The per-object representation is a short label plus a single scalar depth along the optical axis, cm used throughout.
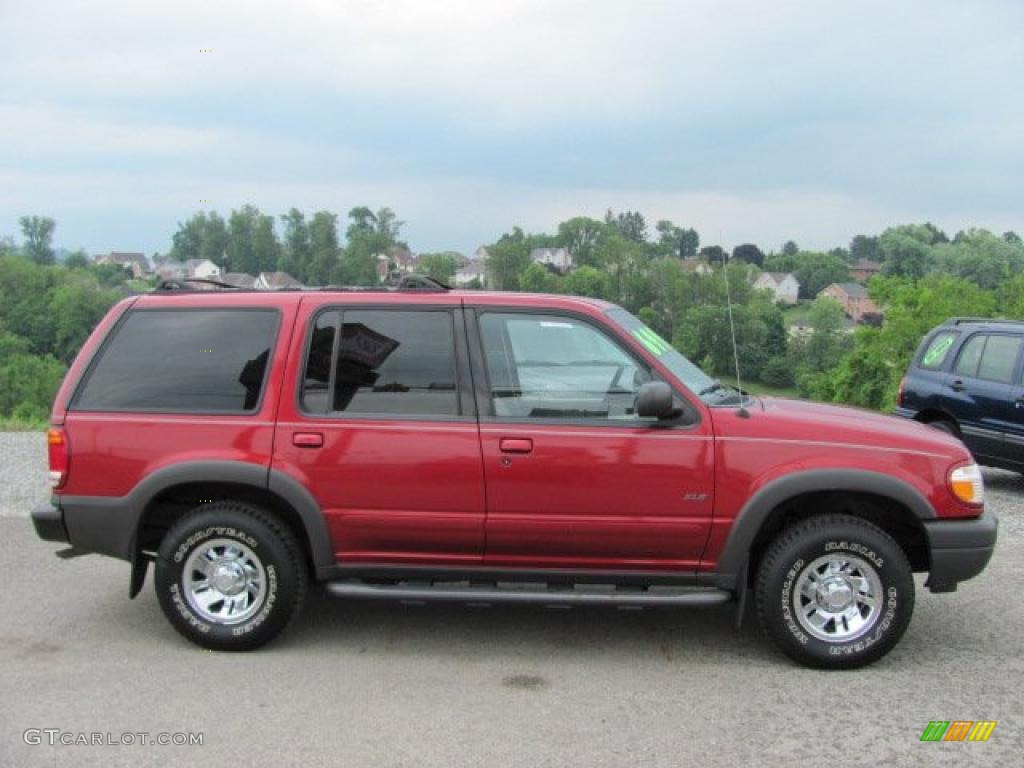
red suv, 454
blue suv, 898
